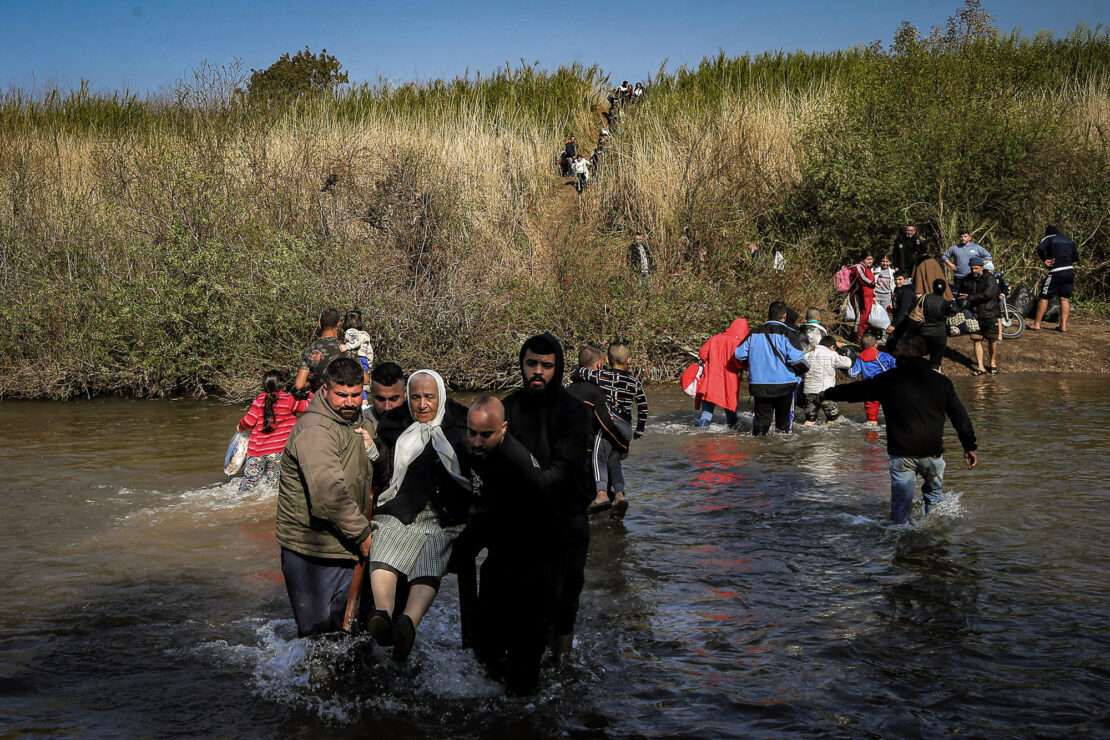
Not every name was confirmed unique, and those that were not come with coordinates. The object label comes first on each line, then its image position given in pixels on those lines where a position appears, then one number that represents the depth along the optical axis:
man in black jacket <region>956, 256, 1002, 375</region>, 18.30
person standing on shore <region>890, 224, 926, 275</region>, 20.09
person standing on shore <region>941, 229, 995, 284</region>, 19.50
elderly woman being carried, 5.16
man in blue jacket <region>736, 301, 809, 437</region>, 12.30
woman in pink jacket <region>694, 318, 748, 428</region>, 13.09
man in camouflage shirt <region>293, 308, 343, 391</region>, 9.54
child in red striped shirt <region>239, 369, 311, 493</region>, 9.48
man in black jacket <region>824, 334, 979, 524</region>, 7.72
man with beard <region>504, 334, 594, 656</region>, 5.18
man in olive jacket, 4.98
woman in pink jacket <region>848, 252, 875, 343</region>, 19.86
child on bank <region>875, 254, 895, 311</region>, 20.19
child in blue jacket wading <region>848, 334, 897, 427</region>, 13.38
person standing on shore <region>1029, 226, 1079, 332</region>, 19.52
